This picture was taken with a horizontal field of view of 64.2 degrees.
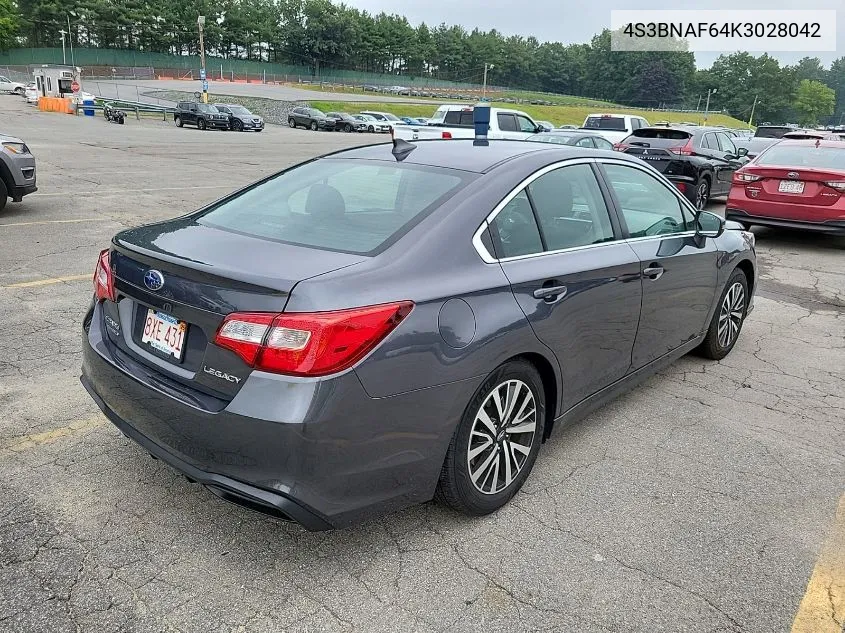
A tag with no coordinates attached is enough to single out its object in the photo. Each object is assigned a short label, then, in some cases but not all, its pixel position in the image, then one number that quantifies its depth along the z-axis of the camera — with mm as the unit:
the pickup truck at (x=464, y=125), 17317
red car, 9078
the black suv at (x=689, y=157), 13109
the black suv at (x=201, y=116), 35988
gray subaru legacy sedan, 2299
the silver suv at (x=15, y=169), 8719
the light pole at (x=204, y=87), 50219
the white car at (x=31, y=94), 47562
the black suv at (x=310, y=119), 42250
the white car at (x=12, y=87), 58000
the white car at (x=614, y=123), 20875
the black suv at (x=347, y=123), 41844
